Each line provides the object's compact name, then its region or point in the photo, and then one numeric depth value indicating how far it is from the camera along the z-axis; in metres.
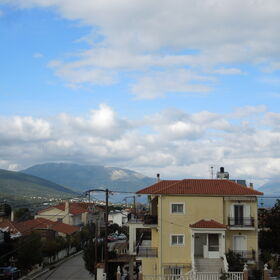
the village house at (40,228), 73.75
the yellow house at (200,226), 36.91
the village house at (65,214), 100.44
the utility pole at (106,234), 36.84
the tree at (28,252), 57.25
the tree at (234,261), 34.03
